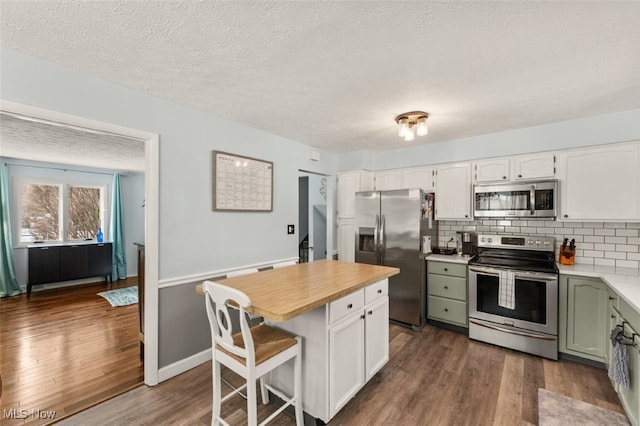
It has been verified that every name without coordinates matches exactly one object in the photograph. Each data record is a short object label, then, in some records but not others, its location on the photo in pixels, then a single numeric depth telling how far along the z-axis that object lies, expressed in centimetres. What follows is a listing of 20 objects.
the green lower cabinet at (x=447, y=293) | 325
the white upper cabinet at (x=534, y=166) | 295
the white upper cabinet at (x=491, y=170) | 322
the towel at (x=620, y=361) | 178
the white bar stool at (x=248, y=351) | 147
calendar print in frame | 273
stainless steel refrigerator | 337
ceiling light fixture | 259
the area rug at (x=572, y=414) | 188
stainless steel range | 269
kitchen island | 164
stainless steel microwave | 288
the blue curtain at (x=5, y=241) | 449
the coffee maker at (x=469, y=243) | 354
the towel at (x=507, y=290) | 283
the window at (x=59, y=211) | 492
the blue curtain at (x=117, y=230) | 568
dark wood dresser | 468
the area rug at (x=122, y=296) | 434
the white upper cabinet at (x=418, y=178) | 374
